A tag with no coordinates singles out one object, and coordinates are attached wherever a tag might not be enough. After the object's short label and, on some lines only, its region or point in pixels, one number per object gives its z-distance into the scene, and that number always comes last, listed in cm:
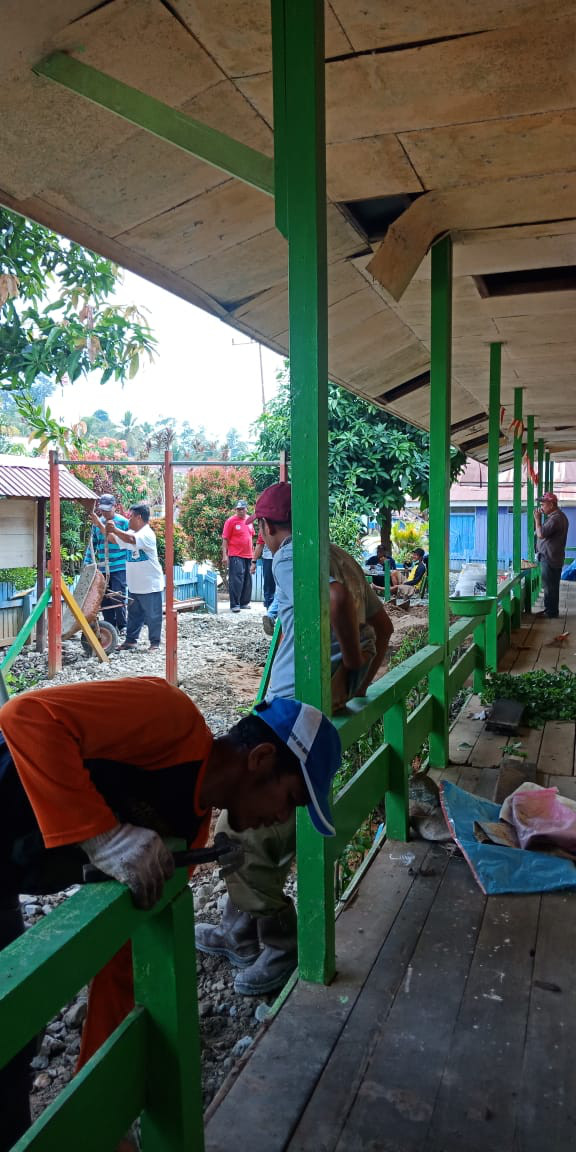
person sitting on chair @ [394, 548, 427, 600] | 1670
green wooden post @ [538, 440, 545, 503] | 1650
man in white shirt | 1101
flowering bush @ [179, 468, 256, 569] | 1880
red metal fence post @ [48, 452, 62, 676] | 957
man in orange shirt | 151
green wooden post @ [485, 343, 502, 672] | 705
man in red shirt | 1478
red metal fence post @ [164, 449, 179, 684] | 900
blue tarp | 340
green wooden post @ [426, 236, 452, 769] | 444
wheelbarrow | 1044
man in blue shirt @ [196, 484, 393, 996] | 320
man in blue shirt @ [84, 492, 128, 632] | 1132
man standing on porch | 1138
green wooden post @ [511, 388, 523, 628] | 997
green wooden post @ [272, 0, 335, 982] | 231
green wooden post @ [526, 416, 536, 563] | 1272
